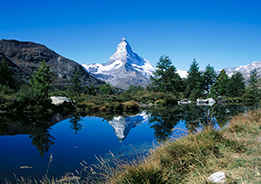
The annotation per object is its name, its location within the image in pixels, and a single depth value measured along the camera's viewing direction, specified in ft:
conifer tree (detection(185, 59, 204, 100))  97.89
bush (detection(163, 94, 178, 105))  78.51
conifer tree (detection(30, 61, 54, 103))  44.89
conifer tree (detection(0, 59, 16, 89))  64.21
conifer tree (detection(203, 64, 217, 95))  116.26
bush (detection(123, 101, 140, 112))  55.01
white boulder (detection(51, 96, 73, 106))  50.40
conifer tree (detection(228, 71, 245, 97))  104.99
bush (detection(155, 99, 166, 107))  73.00
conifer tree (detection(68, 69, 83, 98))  99.86
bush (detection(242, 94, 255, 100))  94.02
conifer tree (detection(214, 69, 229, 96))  106.42
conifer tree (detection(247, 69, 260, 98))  103.12
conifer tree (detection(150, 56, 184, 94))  110.32
